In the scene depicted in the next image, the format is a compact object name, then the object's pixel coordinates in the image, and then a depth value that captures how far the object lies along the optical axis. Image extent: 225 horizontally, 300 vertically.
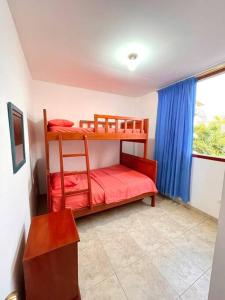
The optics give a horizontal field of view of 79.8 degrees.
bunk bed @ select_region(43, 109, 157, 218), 2.02
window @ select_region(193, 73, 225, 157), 2.23
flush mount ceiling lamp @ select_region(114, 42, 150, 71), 1.72
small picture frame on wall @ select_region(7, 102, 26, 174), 1.08
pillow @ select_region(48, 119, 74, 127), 2.35
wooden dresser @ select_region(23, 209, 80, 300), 0.98
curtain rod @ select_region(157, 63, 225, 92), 2.13
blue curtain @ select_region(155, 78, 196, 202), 2.54
